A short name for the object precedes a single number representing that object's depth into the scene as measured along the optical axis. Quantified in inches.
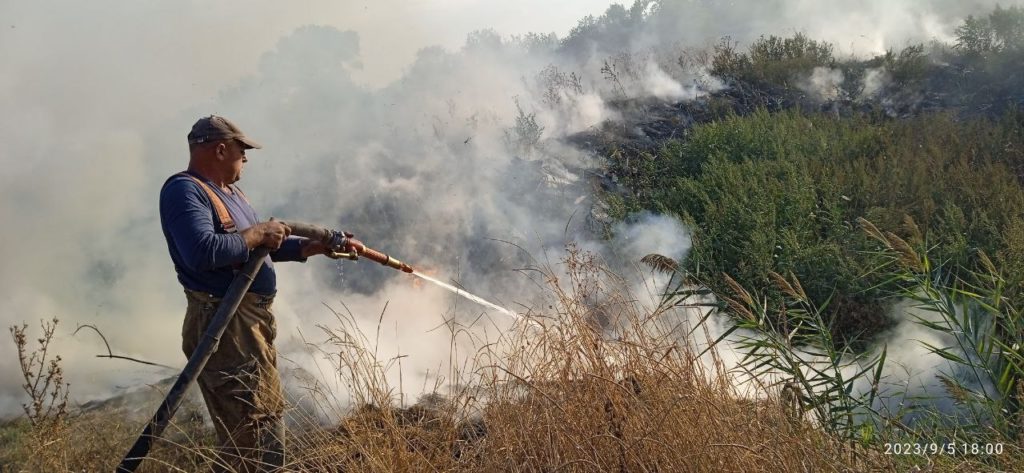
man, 108.0
